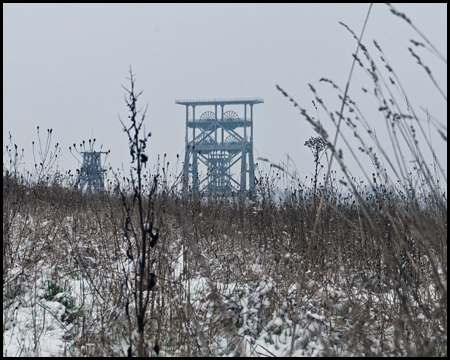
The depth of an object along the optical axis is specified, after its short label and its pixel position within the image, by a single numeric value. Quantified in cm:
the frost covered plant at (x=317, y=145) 860
